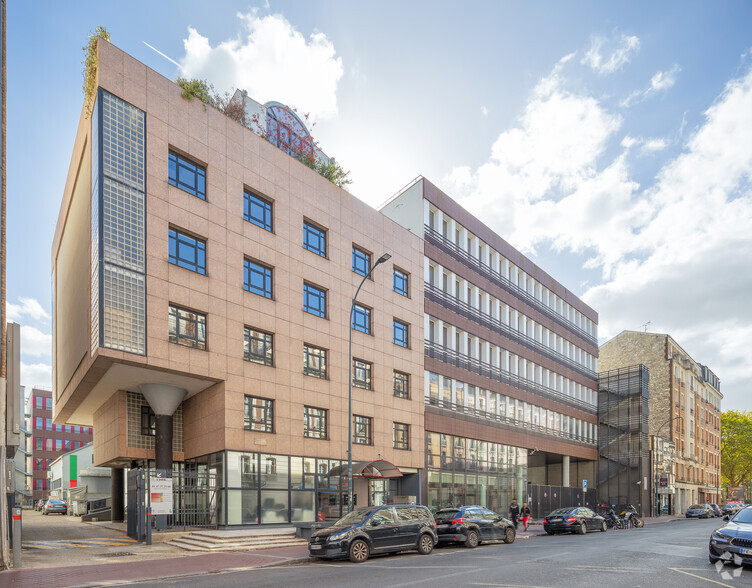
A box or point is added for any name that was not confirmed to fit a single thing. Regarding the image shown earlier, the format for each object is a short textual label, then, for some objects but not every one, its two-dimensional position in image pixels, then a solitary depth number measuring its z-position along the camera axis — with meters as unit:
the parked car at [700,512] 57.88
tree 100.31
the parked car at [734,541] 14.27
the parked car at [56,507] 53.78
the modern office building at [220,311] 23.22
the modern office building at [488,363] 38.38
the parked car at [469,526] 22.31
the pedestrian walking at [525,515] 33.04
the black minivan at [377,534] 17.62
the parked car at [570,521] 30.19
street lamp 23.25
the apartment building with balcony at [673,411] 70.81
